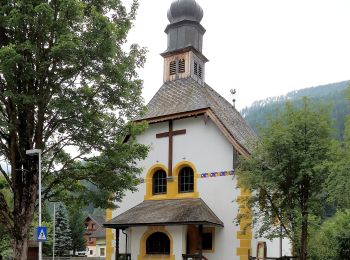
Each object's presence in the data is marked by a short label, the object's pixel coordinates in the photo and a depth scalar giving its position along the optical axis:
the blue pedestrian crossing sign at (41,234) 12.99
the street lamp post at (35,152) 12.21
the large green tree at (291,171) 14.30
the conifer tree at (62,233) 50.25
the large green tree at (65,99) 12.03
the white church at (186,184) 19.38
